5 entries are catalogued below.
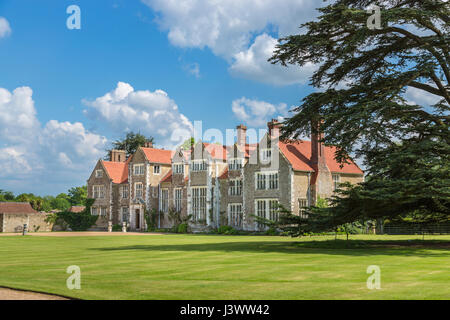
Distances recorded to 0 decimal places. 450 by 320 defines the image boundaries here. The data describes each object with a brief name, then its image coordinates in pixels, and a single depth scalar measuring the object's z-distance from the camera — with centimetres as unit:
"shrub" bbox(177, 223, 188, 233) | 4703
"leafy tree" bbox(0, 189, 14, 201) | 10361
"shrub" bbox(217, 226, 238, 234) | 4219
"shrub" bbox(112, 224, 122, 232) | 5356
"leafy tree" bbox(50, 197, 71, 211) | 14025
